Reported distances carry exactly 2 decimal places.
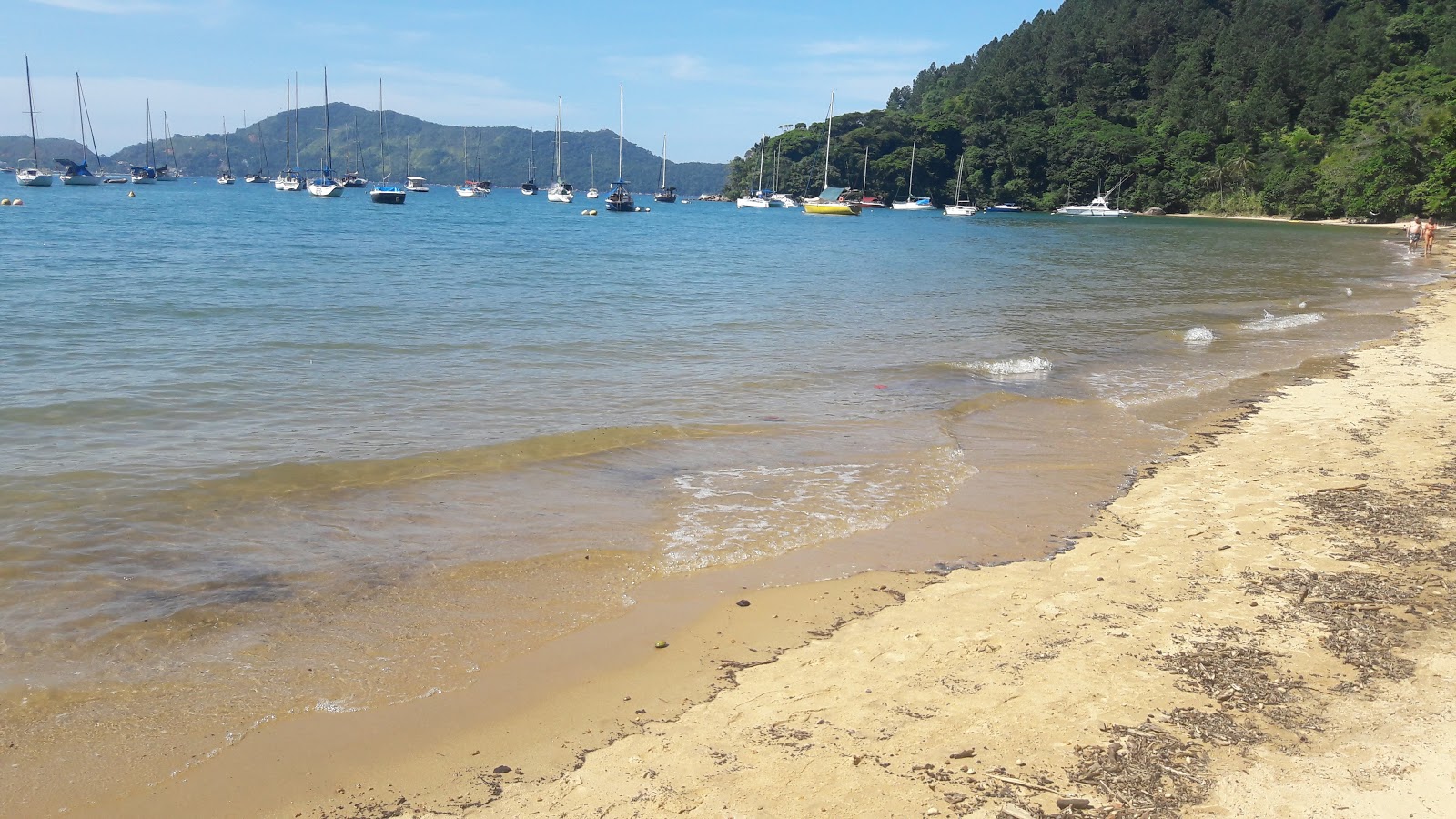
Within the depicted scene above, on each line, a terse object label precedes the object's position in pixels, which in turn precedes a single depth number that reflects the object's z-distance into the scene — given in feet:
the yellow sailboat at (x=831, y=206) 356.38
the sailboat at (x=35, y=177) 305.53
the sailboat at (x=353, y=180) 386.11
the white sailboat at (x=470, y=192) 422.41
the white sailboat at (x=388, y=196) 288.51
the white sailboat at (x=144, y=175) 386.93
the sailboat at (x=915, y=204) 447.47
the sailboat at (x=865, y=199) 474.53
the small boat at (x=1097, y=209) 372.85
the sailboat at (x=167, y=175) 431.55
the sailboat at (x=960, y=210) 376.27
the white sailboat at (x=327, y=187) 322.75
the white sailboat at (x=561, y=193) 378.49
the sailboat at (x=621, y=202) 294.25
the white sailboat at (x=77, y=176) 321.73
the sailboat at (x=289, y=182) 381.81
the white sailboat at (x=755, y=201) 434.71
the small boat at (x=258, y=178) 526.57
